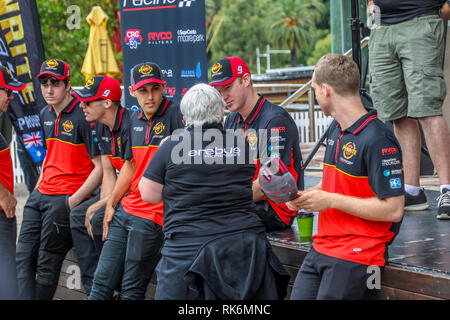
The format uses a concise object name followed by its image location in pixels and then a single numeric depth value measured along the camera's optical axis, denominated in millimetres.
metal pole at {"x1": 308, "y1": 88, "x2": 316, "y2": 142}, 11658
